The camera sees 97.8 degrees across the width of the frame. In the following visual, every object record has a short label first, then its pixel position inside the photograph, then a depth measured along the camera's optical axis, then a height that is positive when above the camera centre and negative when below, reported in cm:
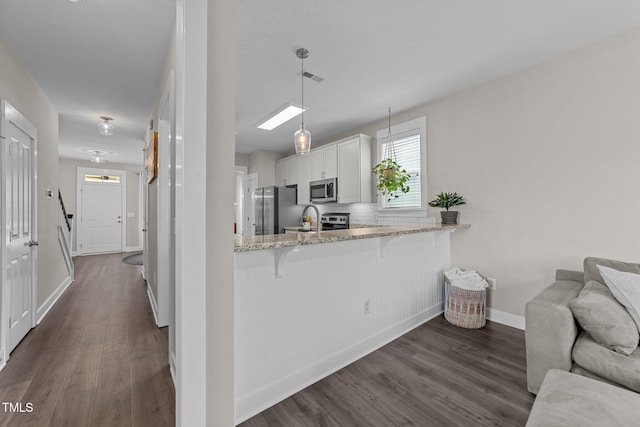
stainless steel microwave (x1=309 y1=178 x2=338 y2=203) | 445 +41
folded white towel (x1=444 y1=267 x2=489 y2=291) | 278 -68
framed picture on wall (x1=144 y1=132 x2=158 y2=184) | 294 +64
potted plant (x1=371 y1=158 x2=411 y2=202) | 337 +44
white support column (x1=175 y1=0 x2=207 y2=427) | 125 +2
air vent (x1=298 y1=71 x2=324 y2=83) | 267 +136
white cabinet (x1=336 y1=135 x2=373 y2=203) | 409 +67
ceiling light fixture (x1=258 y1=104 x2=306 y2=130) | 319 +124
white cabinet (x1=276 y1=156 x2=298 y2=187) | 538 +89
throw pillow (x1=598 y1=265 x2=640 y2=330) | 156 -44
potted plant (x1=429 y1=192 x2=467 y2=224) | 302 +12
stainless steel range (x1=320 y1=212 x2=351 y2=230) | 462 -10
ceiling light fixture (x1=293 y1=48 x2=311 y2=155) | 262 +70
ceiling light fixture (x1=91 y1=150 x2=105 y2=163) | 623 +135
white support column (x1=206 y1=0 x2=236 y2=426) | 133 +4
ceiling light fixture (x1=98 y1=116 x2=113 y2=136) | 390 +126
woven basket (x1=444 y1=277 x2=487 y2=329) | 271 -93
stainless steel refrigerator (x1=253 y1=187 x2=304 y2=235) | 518 +10
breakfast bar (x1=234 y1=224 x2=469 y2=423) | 162 -64
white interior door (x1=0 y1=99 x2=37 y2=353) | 218 -5
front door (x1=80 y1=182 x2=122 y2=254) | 718 -2
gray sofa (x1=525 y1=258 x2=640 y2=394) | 144 -76
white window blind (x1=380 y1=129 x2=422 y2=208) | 357 +70
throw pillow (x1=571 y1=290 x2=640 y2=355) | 147 -59
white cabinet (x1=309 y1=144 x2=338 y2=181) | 449 +88
